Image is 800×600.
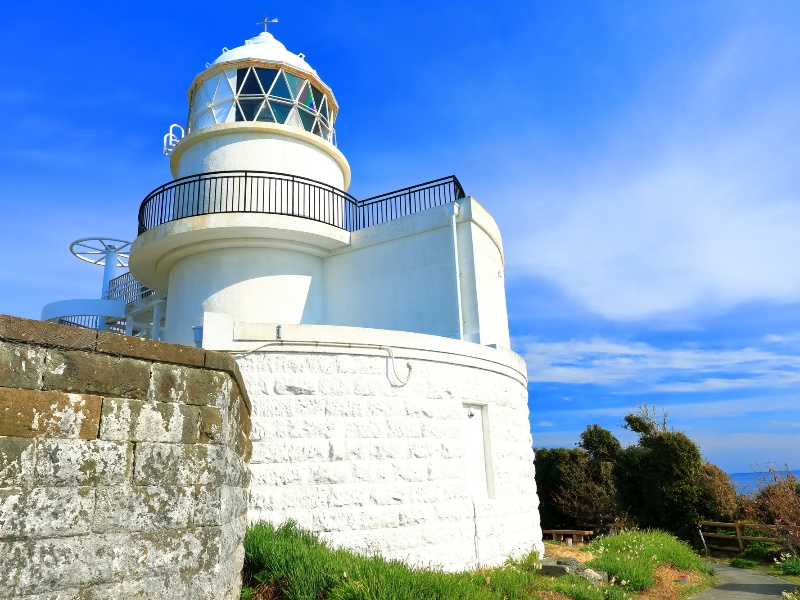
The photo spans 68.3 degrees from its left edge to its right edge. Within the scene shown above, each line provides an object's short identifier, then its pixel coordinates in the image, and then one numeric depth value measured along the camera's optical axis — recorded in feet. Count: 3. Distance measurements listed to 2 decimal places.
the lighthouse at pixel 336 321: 25.02
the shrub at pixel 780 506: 42.27
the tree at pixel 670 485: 52.54
